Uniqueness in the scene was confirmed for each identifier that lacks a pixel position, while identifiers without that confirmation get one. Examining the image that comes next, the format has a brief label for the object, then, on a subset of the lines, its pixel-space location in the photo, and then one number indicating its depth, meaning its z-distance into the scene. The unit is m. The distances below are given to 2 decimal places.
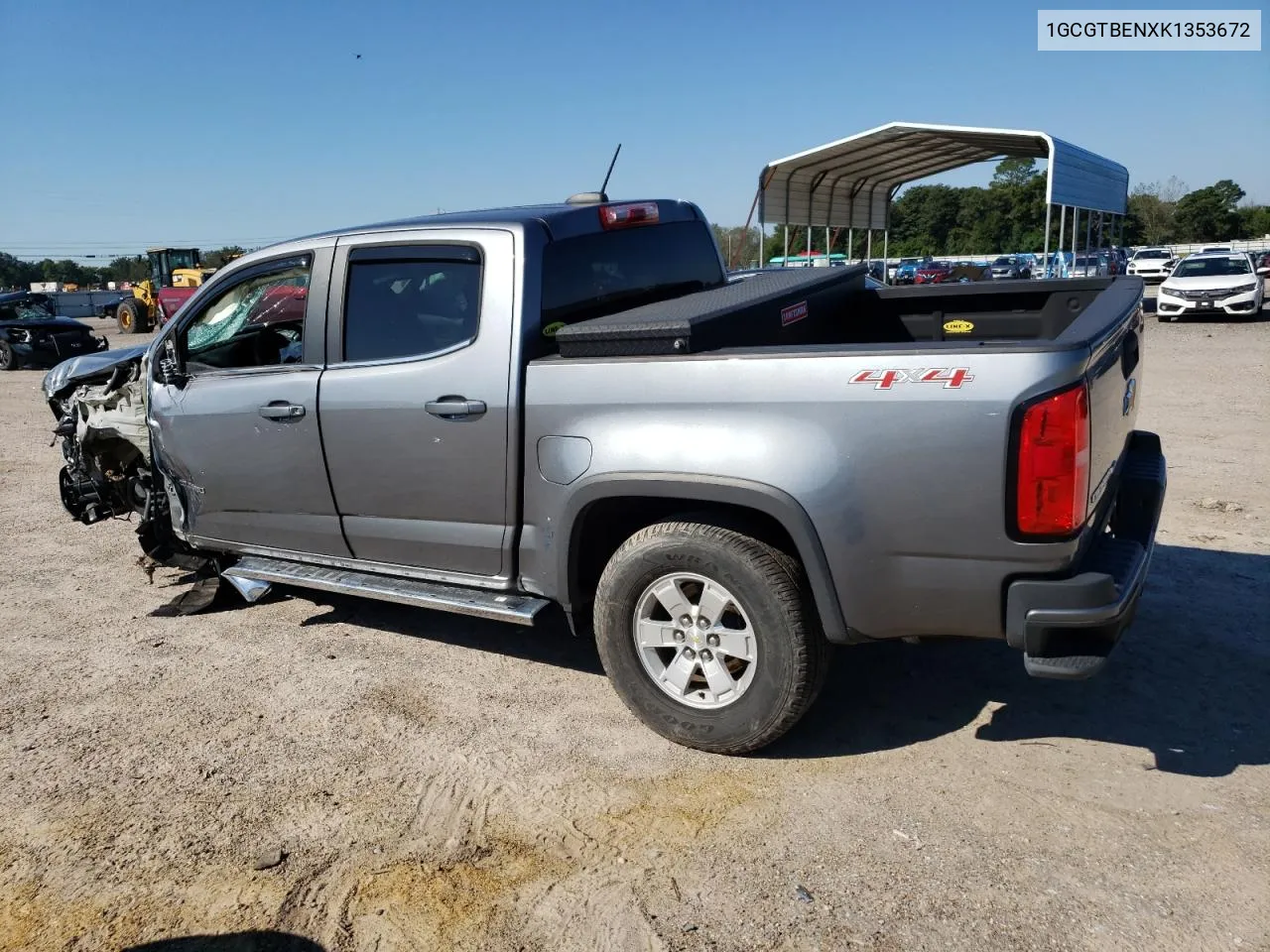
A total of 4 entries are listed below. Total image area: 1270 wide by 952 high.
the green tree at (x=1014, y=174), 89.25
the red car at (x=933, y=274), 37.25
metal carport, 20.22
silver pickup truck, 2.93
